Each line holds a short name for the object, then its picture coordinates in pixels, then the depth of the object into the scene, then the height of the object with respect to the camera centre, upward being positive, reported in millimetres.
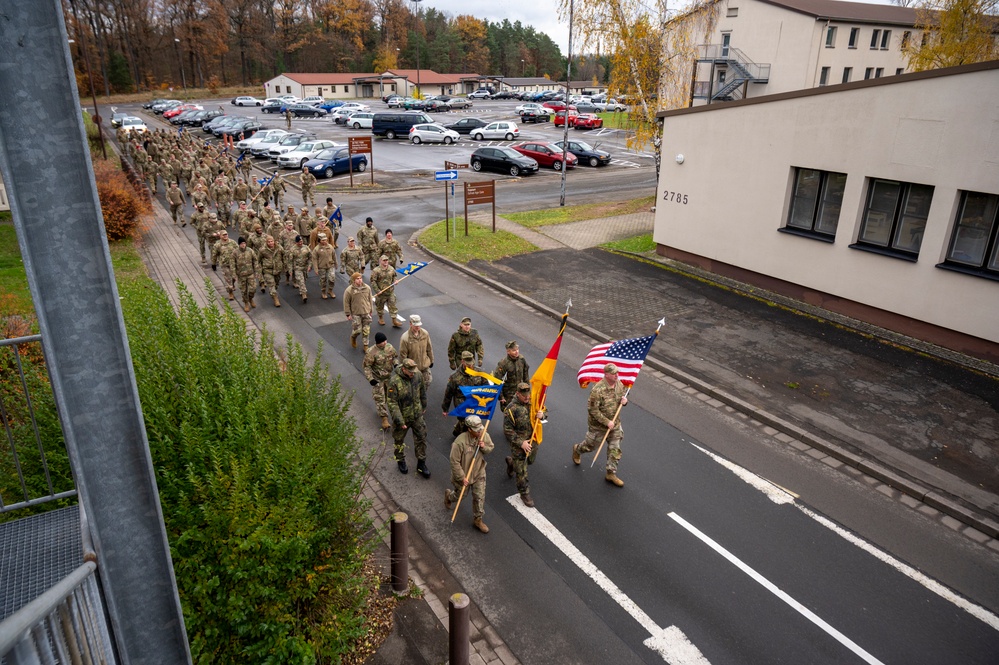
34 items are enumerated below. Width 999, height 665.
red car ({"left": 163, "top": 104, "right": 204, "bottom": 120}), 58531 -2250
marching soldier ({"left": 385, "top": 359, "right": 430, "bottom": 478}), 8727 -4014
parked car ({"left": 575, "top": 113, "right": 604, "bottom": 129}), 55500 -2480
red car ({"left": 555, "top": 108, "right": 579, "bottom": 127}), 55594 -2323
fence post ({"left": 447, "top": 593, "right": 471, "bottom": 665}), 5602 -4362
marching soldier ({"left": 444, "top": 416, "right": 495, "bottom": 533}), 7805 -4185
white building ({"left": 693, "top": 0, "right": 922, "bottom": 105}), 44531 +3091
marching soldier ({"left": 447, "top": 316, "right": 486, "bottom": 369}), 10508 -3861
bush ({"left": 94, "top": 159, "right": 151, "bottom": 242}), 19594 -3592
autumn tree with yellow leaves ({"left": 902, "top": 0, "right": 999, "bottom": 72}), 21734 +1953
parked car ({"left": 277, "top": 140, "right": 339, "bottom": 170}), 34125 -3378
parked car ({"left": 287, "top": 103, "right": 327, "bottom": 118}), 66500 -2454
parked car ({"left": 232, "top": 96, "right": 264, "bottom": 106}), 79062 -1924
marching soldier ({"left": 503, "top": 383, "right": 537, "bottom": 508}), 8328 -4144
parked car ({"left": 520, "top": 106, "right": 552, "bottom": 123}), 61312 -2266
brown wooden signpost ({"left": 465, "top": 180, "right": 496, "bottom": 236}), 21609 -3238
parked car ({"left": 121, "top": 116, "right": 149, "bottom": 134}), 48438 -2970
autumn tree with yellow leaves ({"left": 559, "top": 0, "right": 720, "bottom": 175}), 24500 +1460
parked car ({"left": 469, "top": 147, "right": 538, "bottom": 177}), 34688 -3632
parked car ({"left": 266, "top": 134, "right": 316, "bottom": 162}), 35875 -3112
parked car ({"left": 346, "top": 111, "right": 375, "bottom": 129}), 54156 -2696
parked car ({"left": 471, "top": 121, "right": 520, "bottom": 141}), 46812 -2889
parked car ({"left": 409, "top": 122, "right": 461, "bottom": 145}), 45125 -3013
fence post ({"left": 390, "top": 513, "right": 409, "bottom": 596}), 6652 -4466
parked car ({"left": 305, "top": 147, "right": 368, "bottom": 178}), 31875 -3539
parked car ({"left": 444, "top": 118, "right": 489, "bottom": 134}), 49875 -2705
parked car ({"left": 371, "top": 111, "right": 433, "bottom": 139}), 47750 -2467
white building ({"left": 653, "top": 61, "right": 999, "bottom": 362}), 12383 -2147
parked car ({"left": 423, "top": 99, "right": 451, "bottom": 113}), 72500 -1942
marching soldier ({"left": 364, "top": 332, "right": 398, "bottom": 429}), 9945 -3957
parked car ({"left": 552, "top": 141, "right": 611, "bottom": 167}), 38781 -3561
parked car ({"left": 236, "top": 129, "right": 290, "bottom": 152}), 38406 -3005
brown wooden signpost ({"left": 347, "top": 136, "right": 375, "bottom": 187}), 29719 -2520
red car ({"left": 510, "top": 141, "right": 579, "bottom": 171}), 36938 -3391
